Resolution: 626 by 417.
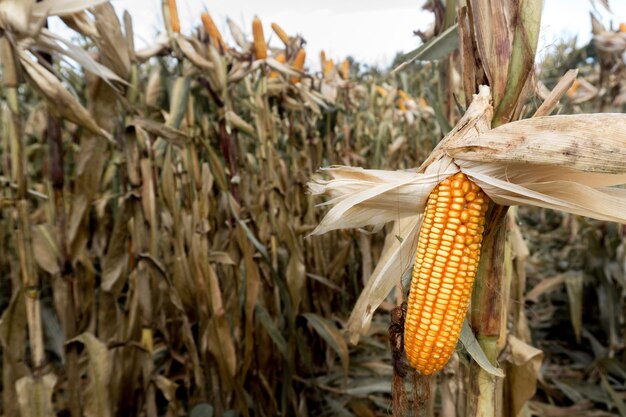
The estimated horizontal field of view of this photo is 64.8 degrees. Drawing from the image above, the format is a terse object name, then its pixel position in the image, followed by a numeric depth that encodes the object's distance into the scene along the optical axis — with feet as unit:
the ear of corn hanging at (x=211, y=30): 8.35
